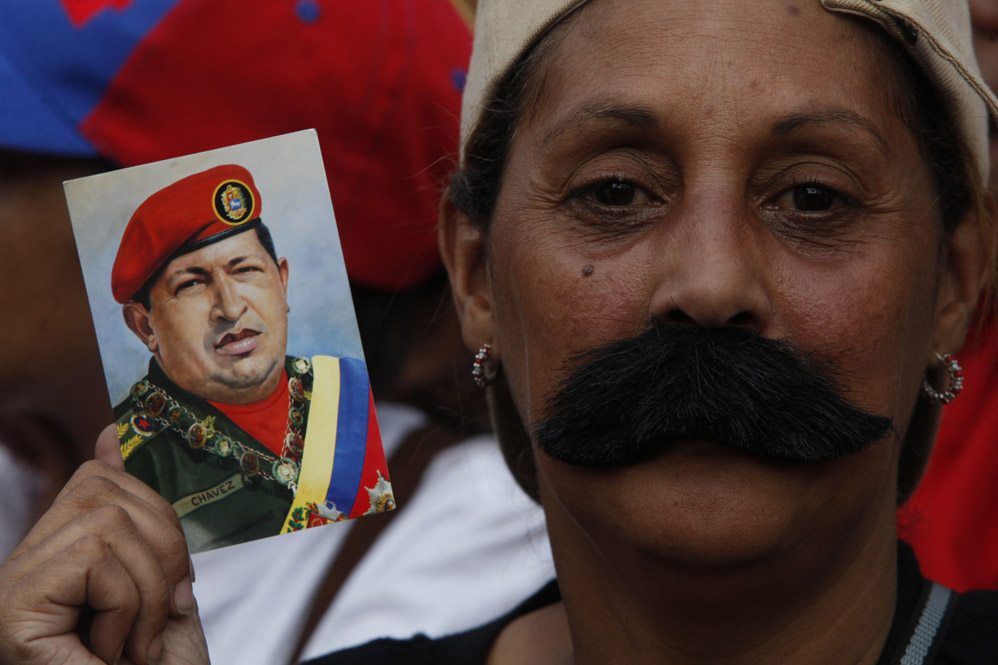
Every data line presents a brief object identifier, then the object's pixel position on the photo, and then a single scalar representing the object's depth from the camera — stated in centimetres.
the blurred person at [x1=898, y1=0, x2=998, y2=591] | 197
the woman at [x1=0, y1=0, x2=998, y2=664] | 169
